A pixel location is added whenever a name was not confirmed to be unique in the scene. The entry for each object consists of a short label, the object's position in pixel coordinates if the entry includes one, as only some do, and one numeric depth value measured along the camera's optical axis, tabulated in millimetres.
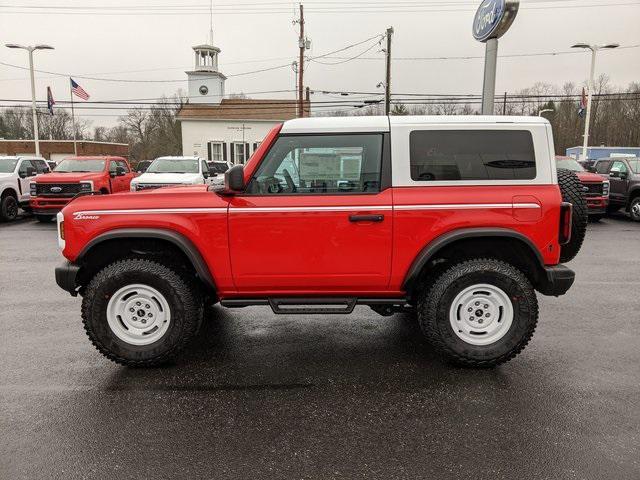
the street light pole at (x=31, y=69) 25633
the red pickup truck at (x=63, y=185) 13344
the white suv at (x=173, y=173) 13516
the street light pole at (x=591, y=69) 23953
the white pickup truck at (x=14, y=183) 13828
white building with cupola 41625
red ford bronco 3822
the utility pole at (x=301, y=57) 29172
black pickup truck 13648
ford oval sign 9039
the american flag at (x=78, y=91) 28484
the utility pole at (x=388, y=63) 28344
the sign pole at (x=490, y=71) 9828
